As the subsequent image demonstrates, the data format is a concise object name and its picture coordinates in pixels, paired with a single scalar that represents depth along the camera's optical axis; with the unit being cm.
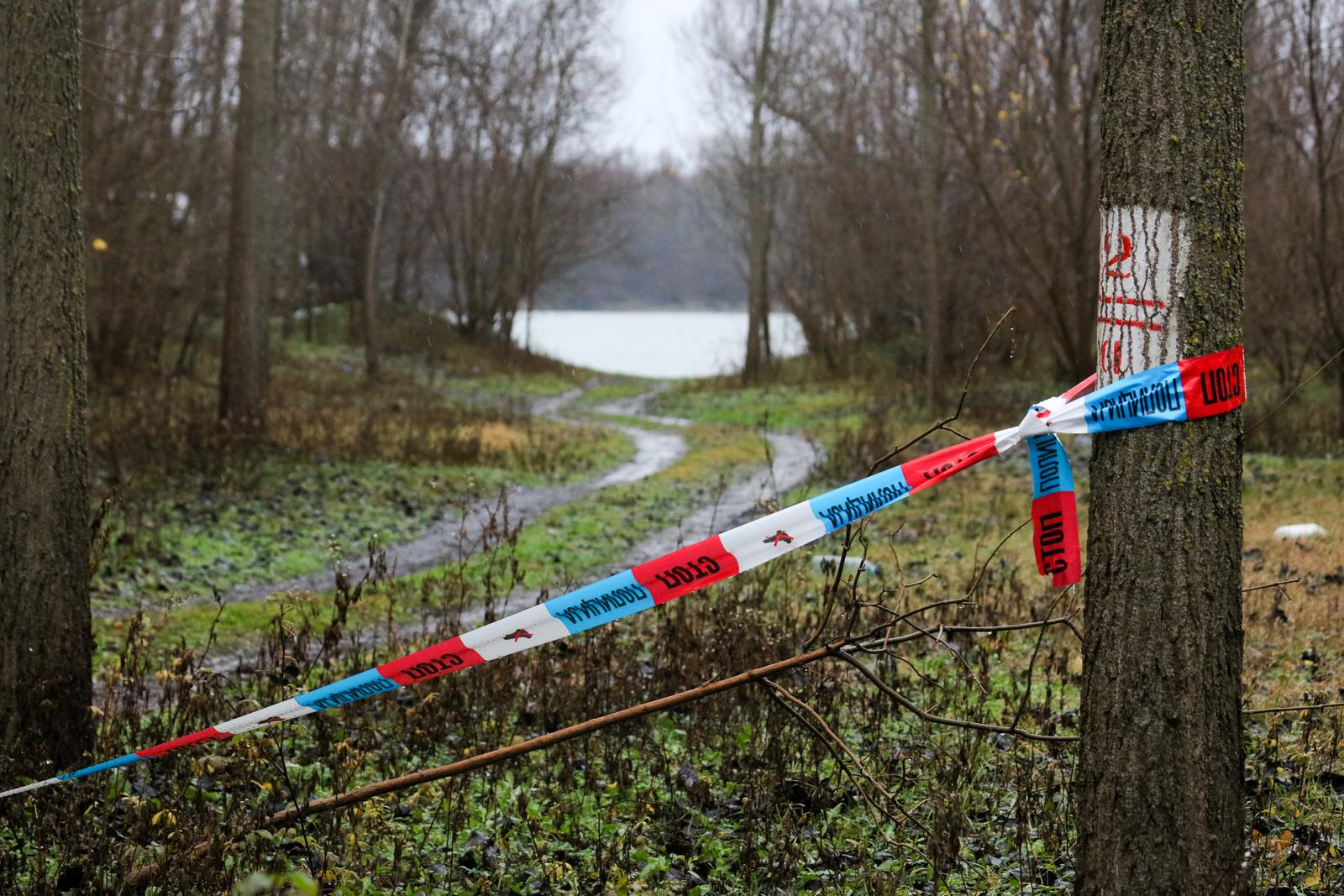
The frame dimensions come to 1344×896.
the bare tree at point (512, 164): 3219
